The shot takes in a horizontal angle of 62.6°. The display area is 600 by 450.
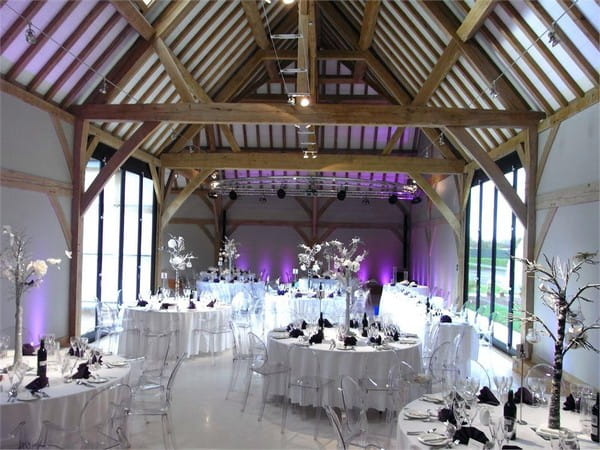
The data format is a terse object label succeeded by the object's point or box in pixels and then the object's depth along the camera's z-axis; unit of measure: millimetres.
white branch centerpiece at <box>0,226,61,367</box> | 4379
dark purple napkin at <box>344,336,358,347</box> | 5766
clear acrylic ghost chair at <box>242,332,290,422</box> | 5773
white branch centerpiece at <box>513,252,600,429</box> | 3277
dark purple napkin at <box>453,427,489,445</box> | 3121
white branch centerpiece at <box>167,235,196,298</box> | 9594
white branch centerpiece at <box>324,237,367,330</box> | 6348
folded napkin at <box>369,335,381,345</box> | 5906
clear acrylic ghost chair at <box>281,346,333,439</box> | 5427
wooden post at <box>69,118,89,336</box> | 8469
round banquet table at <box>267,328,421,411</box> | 5598
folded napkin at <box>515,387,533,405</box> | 4004
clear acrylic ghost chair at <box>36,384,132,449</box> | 3611
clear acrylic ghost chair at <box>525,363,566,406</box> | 4031
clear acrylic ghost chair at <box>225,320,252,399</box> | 6508
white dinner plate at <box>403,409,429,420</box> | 3570
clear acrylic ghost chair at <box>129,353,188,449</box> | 4562
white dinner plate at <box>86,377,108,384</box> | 4232
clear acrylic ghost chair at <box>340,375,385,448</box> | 3886
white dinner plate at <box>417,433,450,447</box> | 3104
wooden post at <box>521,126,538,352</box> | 8219
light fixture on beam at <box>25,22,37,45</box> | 5565
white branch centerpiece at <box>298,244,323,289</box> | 9787
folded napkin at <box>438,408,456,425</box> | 3367
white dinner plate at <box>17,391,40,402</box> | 3768
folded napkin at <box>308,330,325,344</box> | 5954
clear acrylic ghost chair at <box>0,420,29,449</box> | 3506
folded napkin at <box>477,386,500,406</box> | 3957
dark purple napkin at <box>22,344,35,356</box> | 5094
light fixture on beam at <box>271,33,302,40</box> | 6476
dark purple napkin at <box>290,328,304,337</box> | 6227
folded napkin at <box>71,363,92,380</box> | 4273
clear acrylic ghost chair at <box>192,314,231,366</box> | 8406
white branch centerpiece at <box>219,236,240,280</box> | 14062
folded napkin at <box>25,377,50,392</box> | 3908
